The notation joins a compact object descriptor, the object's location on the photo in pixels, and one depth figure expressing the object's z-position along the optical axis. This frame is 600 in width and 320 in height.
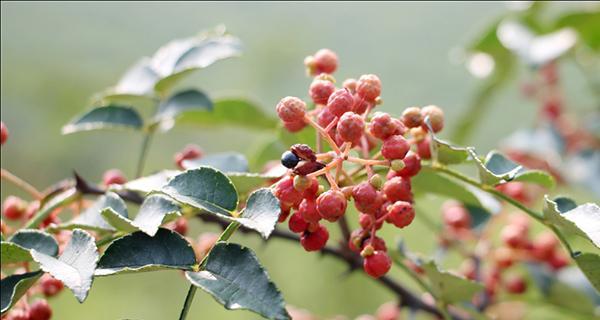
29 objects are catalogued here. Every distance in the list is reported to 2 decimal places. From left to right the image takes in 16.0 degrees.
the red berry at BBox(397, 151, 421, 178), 0.40
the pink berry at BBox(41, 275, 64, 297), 0.43
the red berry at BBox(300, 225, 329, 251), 0.39
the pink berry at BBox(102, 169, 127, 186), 0.45
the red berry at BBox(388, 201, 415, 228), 0.39
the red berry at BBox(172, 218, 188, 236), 0.44
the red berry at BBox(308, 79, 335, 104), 0.40
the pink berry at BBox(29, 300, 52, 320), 0.42
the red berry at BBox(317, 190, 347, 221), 0.38
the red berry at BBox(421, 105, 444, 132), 0.40
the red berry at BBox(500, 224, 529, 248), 0.54
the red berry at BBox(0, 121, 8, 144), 0.43
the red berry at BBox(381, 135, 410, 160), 0.39
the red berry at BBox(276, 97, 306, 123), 0.39
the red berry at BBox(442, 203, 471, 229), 0.55
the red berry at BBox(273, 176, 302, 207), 0.38
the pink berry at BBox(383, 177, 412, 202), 0.39
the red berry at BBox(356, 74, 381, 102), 0.40
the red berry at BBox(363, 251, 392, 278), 0.39
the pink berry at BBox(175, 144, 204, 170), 0.45
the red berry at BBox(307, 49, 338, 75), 0.42
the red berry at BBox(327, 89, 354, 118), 0.39
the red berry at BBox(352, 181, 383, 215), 0.38
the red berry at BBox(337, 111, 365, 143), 0.38
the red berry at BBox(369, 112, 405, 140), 0.39
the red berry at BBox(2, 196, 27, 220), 0.45
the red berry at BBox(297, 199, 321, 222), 0.38
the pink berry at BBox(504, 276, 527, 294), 0.54
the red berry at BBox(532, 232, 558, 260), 0.55
